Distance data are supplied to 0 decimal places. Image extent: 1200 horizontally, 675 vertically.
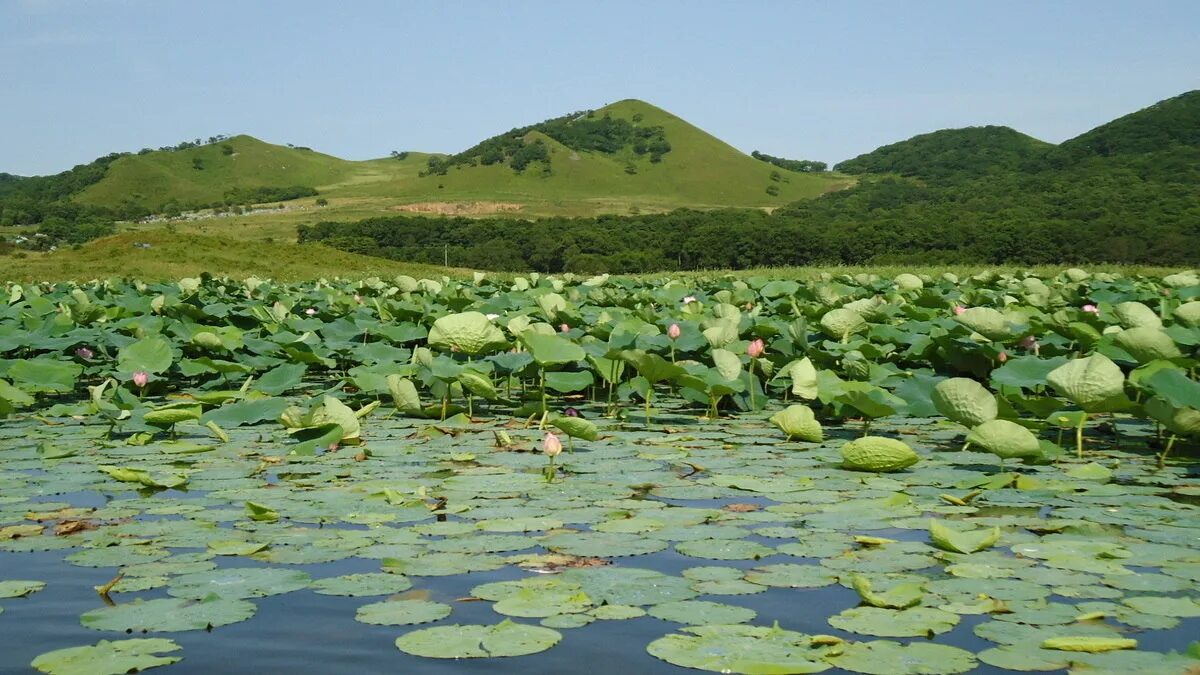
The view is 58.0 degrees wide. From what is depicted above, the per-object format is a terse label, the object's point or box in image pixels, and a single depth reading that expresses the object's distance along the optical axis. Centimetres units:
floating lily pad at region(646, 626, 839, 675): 193
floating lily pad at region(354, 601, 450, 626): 222
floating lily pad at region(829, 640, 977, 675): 192
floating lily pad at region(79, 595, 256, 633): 219
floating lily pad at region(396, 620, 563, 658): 201
